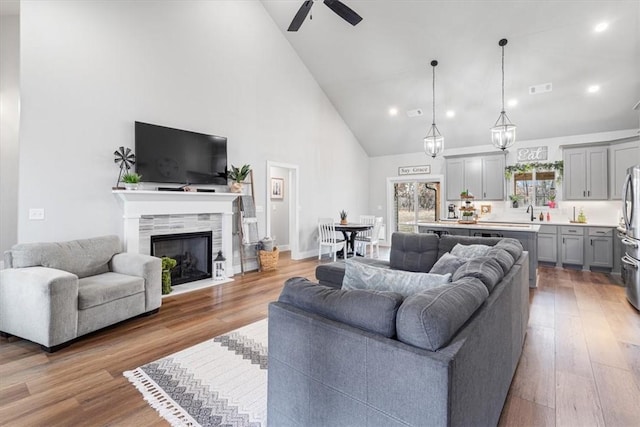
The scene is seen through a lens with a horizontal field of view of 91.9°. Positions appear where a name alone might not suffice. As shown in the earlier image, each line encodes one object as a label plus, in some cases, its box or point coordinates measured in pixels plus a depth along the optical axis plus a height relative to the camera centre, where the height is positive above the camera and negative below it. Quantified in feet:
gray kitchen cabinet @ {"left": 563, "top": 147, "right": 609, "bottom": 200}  19.47 +2.53
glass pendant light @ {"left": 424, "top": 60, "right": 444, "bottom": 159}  17.49 +3.87
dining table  21.64 -1.23
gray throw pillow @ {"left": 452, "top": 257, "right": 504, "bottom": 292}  5.72 -1.14
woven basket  19.08 -2.84
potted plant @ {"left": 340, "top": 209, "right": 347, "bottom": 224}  23.73 -0.35
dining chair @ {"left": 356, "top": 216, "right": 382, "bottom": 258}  22.86 -1.83
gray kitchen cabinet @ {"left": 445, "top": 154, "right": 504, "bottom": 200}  23.49 +2.86
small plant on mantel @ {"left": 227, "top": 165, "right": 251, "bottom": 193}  17.66 +2.17
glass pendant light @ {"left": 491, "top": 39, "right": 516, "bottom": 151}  14.51 +3.65
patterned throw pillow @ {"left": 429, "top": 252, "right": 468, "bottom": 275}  8.08 -1.38
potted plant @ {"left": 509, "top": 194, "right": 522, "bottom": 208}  22.94 +1.00
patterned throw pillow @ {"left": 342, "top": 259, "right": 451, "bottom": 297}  5.36 -1.20
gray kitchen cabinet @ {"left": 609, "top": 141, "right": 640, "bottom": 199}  17.79 +2.99
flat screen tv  13.99 +2.90
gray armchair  8.68 -2.29
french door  27.68 +1.00
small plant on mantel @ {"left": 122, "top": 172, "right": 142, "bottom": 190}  12.98 +1.43
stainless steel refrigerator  12.32 -0.93
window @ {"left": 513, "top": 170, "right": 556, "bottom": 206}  22.08 +1.88
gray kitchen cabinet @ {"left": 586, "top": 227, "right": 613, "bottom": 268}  18.47 -2.12
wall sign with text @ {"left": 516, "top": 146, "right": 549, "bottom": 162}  22.41 +4.31
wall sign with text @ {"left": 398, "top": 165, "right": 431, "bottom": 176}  27.66 +3.96
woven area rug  6.15 -3.94
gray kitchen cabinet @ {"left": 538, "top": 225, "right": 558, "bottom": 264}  20.38 -2.08
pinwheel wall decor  13.34 +2.45
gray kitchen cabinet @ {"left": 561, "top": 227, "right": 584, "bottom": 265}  19.43 -2.11
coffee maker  25.77 +0.08
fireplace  15.20 -1.98
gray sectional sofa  3.56 -1.88
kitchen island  15.28 -1.00
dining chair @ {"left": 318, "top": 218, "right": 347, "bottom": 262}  22.20 -1.84
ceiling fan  11.41 +7.70
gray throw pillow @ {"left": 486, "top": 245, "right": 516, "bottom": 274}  7.04 -1.07
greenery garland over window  21.56 +3.25
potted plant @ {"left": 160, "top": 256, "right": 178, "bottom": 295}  13.96 -2.68
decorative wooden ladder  18.28 -0.66
